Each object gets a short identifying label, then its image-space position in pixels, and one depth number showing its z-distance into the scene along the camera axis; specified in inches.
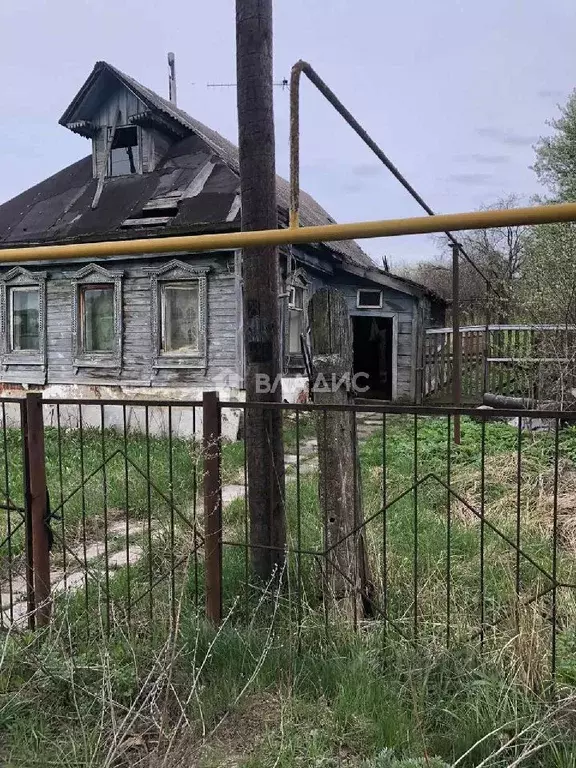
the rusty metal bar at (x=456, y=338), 265.1
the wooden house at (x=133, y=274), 364.8
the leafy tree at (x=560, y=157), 639.8
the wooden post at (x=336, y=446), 108.8
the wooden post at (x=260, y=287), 113.3
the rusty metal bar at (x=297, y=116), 76.7
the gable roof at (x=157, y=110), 389.1
